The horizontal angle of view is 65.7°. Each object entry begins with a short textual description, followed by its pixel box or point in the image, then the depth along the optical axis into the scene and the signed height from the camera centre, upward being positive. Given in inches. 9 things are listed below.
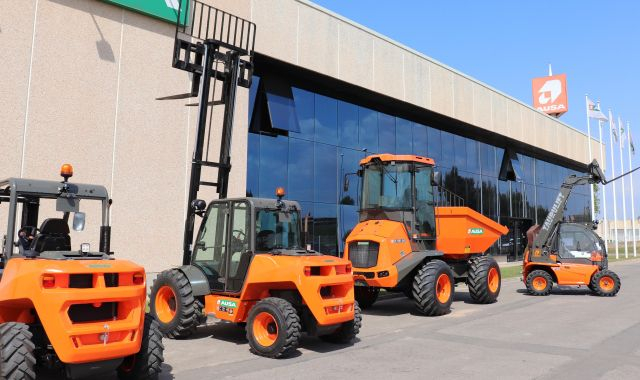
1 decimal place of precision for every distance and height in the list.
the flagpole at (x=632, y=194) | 1681.8 +213.5
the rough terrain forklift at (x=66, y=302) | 178.5 -23.6
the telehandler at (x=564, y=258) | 563.8 -5.5
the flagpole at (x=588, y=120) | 1466.5 +393.6
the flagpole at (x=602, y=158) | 1512.9 +334.9
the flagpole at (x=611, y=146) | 1545.3 +340.6
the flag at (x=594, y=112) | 1465.3 +417.6
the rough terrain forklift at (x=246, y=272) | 275.1 -16.4
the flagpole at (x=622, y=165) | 1590.8 +294.2
